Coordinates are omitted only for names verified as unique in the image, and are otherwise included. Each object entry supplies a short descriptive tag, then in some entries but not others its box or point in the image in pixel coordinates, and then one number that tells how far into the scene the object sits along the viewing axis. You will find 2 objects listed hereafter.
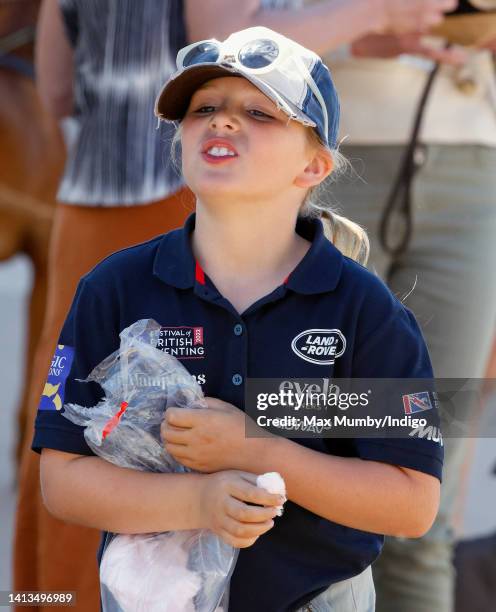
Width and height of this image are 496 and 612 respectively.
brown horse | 9.66
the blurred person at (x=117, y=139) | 5.61
